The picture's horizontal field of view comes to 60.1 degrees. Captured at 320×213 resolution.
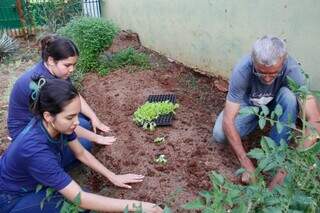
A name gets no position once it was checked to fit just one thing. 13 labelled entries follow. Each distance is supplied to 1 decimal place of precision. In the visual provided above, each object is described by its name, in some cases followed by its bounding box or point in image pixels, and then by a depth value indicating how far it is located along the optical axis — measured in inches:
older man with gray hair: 69.7
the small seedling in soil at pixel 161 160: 83.7
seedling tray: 94.3
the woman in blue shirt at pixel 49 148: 60.9
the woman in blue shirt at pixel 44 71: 79.1
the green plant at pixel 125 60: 131.3
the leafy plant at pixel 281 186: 37.7
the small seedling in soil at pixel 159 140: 89.6
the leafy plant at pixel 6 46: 168.8
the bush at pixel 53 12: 182.4
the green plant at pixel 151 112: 94.8
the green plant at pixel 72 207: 48.1
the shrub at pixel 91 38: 127.4
